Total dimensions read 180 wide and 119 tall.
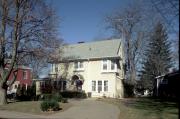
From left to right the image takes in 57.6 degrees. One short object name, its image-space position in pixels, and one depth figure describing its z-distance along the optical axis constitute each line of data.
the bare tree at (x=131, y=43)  28.37
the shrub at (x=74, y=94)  21.52
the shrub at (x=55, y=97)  15.35
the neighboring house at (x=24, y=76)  35.86
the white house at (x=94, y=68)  22.00
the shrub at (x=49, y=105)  12.84
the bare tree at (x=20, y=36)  16.06
